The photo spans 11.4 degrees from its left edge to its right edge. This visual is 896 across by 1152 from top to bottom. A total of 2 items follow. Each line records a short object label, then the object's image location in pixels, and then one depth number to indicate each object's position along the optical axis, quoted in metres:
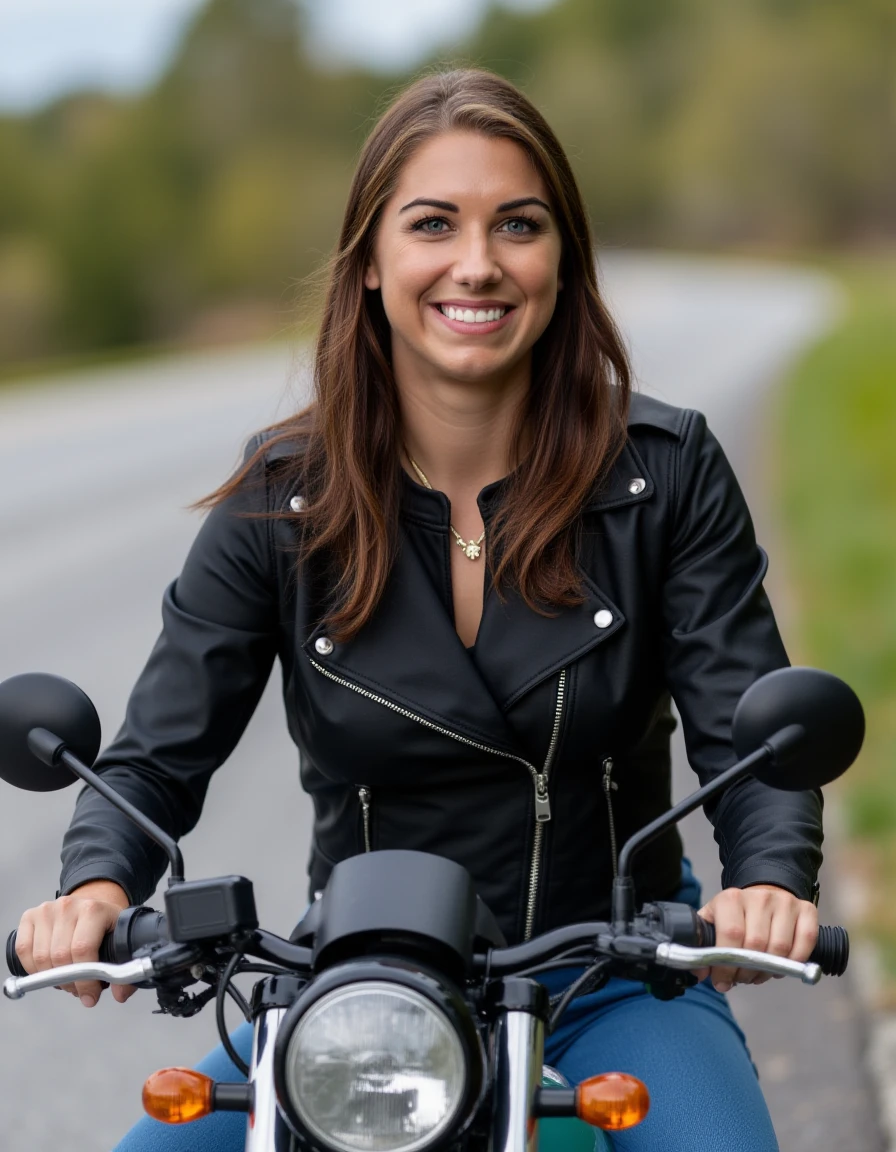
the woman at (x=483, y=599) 2.94
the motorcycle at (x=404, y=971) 2.47
